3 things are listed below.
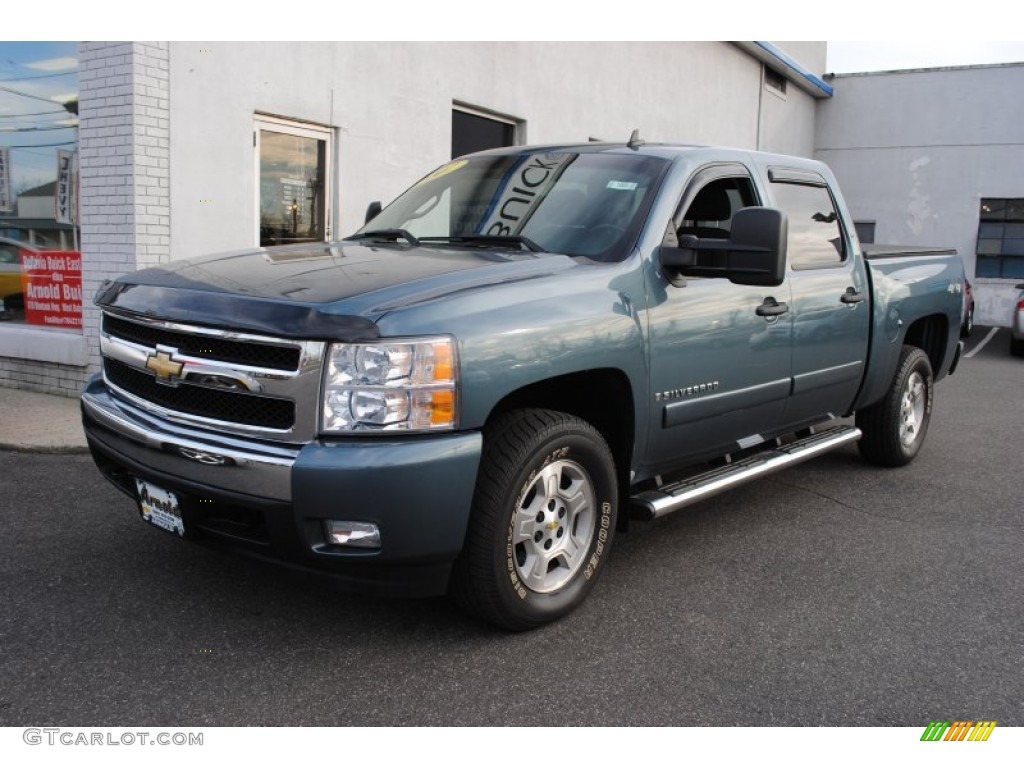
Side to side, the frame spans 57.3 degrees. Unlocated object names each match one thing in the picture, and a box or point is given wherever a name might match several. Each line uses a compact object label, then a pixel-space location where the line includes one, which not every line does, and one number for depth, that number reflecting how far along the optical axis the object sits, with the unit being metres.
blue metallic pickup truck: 2.99
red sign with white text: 7.91
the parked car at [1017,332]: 14.16
